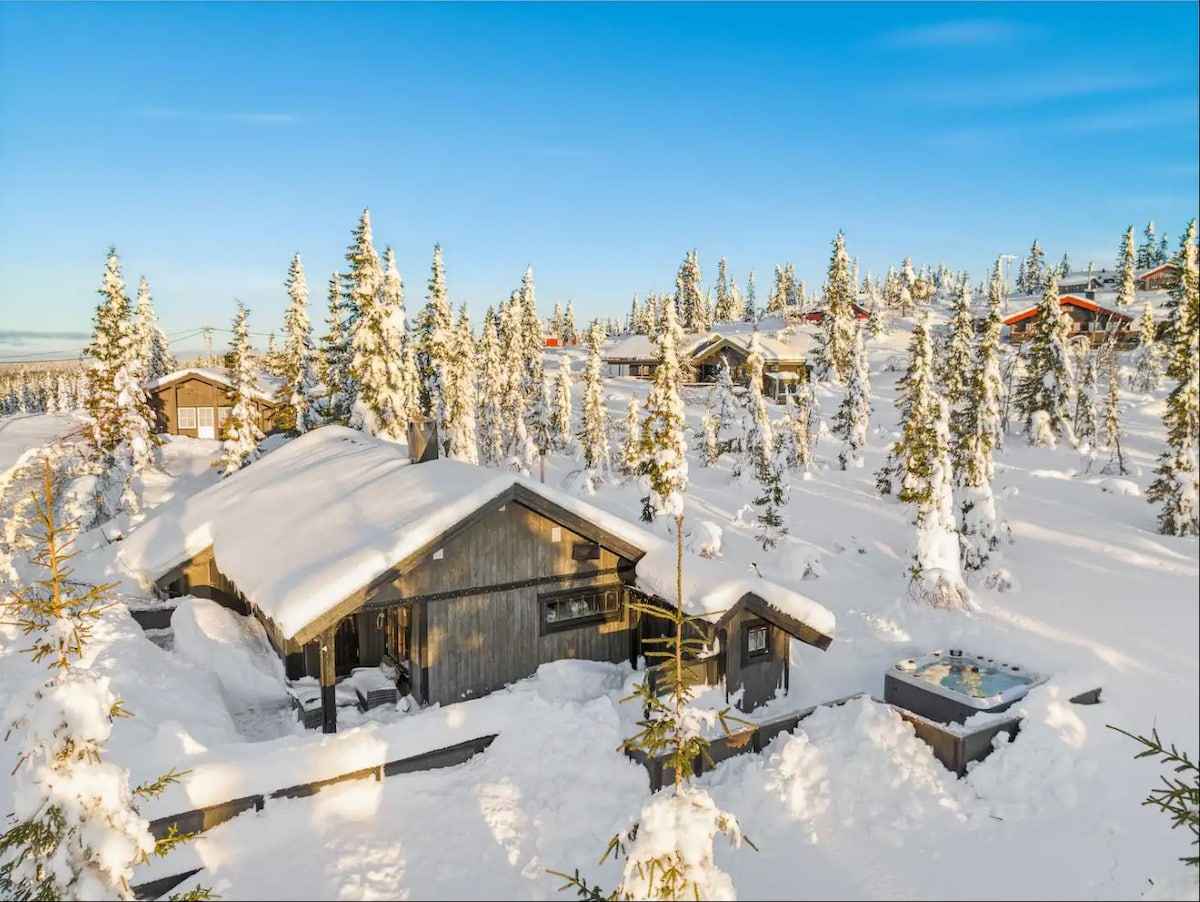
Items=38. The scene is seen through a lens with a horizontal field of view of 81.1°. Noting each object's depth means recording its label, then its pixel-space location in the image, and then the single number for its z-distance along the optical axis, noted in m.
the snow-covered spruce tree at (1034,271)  114.19
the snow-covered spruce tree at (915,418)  25.06
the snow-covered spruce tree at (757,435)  44.97
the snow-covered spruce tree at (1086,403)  46.03
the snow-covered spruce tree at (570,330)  137.62
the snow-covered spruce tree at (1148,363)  56.03
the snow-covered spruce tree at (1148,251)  122.25
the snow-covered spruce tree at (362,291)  33.81
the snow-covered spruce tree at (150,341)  63.12
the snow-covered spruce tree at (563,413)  62.00
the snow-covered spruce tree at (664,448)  33.12
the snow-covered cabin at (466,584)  13.70
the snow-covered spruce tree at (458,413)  48.31
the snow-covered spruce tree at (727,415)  49.88
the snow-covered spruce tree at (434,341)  48.81
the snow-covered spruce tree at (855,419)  46.97
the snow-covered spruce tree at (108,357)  37.28
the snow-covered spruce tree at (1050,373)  45.94
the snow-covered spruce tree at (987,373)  33.75
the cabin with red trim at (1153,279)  92.19
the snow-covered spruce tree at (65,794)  6.96
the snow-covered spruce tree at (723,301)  126.49
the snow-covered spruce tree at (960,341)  41.41
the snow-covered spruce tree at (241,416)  37.25
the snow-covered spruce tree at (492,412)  57.62
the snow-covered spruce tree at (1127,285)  82.00
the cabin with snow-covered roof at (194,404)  53.32
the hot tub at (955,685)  15.43
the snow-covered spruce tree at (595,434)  50.81
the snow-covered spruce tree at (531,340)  65.71
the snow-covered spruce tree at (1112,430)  36.17
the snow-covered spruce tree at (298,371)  45.56
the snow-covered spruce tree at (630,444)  46.50
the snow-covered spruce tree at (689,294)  106.88
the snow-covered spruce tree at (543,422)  59.94
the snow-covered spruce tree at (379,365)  33.75
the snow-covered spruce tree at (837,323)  62.22
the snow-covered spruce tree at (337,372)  38.88
